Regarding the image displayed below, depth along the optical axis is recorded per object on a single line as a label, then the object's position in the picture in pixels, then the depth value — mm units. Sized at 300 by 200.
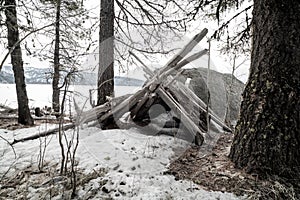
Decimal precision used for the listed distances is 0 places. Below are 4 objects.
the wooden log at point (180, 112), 4145
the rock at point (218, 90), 6838
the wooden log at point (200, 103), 5363
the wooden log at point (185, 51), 4602
